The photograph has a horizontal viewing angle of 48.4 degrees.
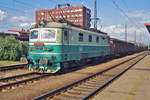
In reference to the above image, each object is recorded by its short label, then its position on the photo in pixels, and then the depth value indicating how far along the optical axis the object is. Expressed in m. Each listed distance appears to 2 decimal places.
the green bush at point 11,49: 19.59
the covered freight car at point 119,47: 27.01
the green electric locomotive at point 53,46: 11.52
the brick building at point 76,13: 88.38
